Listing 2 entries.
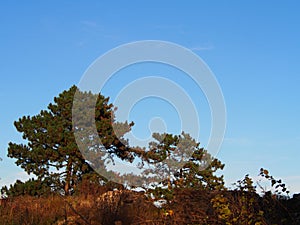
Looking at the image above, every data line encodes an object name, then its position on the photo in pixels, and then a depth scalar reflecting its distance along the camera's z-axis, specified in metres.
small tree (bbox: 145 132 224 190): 30.66
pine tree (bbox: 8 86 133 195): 29.42
